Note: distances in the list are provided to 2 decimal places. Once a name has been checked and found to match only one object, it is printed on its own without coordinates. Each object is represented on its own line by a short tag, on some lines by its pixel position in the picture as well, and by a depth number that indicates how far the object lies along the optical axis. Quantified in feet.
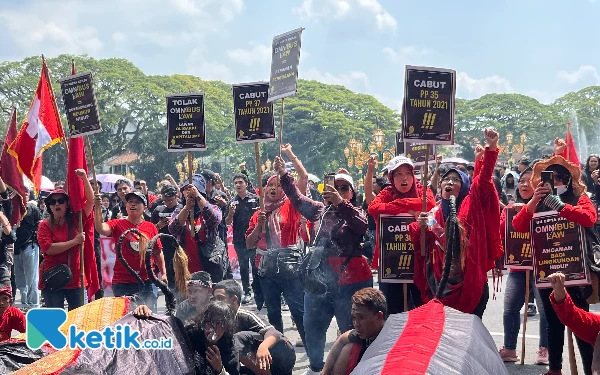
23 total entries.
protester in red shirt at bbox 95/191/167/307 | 24.61
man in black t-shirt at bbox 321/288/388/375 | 16.11
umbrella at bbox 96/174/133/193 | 102.27
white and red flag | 29.40
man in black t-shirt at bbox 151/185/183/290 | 32.63
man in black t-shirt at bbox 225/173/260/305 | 37.17
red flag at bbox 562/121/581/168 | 31.37
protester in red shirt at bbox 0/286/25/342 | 20.67
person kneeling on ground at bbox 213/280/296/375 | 18.38
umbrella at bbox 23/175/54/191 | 71.01
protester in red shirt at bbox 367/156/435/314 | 21.42
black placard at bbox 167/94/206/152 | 30.40
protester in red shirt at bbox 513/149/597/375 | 19.74
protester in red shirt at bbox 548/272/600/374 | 15.58
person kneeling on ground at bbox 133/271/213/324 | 20.02
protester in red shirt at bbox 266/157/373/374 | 22.31
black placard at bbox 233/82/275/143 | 29.19
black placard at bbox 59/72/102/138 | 28.35
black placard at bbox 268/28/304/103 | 27.63
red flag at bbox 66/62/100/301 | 25.82
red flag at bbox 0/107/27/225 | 31.86
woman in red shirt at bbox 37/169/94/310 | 25.38
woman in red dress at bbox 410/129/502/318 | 18.60
